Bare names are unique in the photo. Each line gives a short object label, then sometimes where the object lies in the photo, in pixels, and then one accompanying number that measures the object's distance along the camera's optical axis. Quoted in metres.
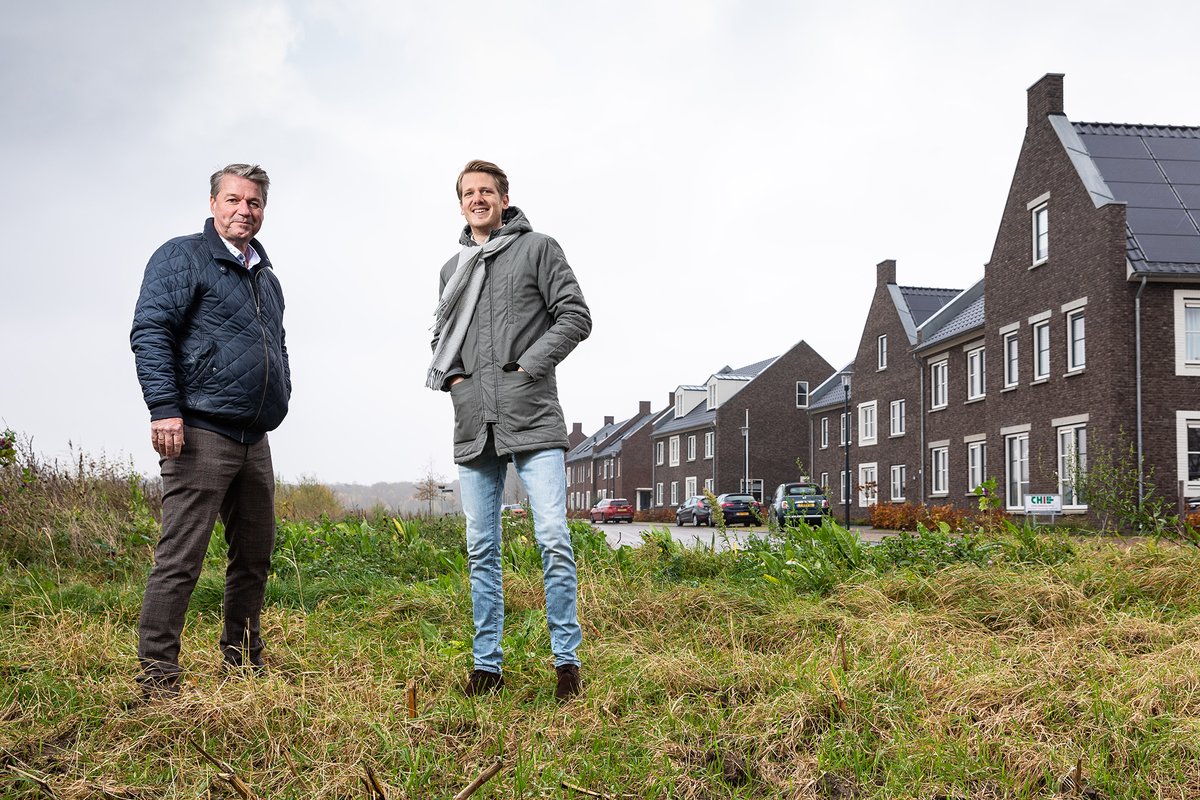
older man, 3.78
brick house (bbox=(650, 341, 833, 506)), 51.81
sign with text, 15.08
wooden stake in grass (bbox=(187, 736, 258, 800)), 2.50
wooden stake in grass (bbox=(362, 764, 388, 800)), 2.48
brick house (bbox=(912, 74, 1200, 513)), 21.11
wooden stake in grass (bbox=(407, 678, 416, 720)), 3.44
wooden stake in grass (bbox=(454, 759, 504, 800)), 2.33
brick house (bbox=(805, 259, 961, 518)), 33.09
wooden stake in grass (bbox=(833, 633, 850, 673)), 3.95
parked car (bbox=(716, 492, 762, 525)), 34.26
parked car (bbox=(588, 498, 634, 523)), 51.43
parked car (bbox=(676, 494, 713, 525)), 39.22
